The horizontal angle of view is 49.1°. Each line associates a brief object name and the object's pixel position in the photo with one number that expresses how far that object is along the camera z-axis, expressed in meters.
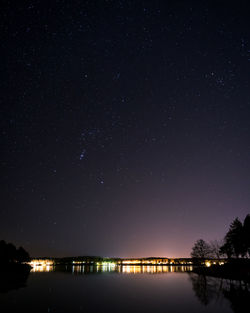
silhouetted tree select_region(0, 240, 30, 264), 100.86
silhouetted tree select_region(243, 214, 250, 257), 73.50
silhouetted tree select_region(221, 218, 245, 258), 79.25
